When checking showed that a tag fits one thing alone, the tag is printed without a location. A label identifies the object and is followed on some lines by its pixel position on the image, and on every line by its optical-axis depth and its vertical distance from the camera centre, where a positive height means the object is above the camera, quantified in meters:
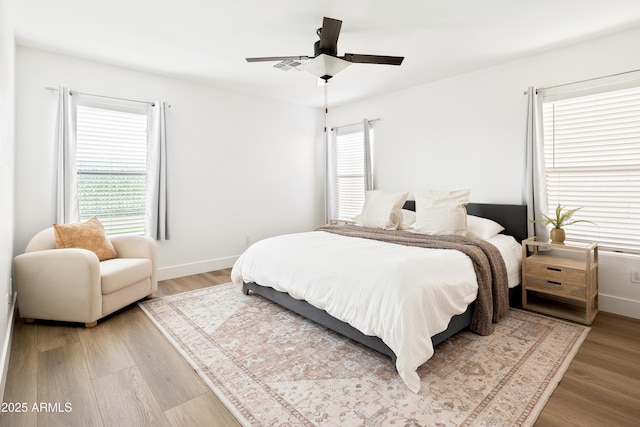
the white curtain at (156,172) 3.96 +0.52
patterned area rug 1.69 -1.02
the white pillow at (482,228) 3.38 -0.15
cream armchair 2.65 -0.61
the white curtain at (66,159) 3.31 +0.57
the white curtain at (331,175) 5.66 +0.70
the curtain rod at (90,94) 3.30 +1.33
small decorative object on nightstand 4.91 -0.12
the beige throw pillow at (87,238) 2.98 -0.24
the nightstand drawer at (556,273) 2.75 -0.53
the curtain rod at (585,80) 2.90 +1.31
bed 1.93 -0.67
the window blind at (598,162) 2.91 +0.51
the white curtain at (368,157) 5.04 +0.91
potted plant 3.05 -0.08
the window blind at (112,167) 3.57 +0.55
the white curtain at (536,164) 3.37 +0.54
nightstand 2.75 -0.58
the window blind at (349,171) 5.31 +0.74
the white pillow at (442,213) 3.30 +0.01
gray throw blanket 2.52 -0.47
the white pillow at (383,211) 3.88 +0.04
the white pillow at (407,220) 3.93 -0.07
